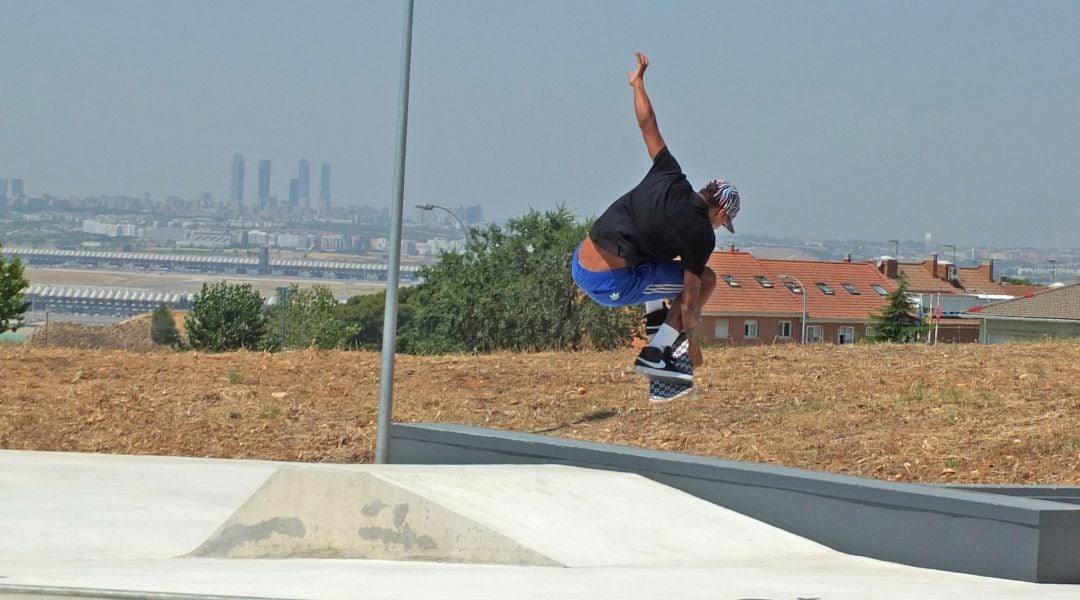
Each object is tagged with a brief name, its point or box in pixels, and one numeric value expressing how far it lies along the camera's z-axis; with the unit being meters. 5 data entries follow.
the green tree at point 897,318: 64.69
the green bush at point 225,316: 78.38
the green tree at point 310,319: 88.44
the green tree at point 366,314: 117.25
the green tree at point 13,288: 63.44
